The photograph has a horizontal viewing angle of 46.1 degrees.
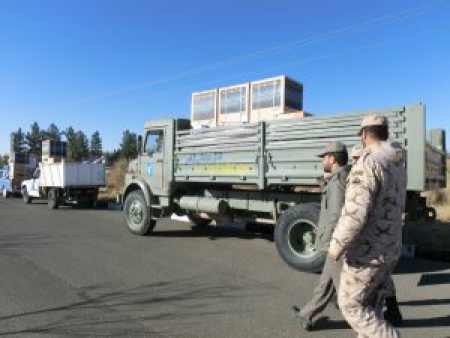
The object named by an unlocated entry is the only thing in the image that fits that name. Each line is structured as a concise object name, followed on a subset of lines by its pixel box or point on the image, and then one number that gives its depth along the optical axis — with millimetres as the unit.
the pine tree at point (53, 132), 111062
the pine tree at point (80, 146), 90694
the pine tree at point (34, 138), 108500
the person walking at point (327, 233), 5227
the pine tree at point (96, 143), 117188
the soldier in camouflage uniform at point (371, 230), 3674
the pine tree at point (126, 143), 80938
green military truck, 8406
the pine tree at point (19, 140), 103888
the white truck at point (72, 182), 23250
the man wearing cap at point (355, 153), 4578
